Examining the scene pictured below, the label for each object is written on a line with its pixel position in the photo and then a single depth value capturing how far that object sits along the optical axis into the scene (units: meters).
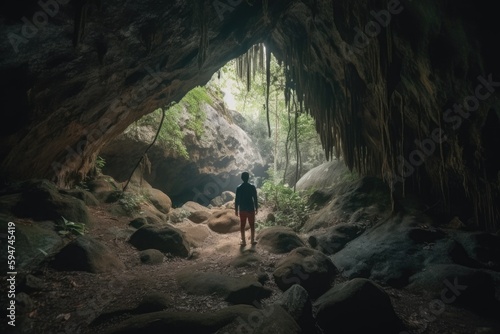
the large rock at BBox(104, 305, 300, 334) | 3.20
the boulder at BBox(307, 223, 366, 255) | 6.86
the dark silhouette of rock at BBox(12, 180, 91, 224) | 5.64
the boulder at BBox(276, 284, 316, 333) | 3.78
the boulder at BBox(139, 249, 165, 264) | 6.17
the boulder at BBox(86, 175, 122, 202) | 9.38
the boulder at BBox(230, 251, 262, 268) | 5.91
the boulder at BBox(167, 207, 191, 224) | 11.78
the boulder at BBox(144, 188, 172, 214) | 11.83
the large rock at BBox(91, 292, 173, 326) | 3.52
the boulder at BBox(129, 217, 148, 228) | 8.19
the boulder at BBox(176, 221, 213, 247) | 8.66
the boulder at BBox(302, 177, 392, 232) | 7.93
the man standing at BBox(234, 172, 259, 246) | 7.38
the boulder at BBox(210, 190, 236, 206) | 19.17
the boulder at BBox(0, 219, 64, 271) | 4.26
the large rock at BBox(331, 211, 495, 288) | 5.07
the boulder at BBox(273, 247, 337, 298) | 4.86
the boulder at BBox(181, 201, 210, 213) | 13.88
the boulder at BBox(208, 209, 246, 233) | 10.86
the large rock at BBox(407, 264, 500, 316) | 4.09
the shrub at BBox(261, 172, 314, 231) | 10.83
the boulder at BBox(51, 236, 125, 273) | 4.64
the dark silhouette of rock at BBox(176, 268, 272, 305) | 4.29
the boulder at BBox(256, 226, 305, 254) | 7.01
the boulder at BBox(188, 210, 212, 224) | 12.55
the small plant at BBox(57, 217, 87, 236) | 5.74
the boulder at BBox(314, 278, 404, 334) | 3.69
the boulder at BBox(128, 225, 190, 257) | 6.87
